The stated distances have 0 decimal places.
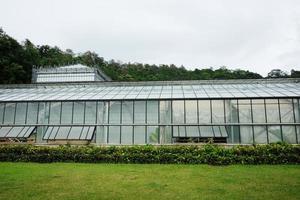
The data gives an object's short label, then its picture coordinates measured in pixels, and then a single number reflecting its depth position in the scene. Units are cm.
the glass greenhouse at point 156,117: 2130
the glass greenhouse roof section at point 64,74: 4178
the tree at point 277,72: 7429
